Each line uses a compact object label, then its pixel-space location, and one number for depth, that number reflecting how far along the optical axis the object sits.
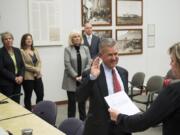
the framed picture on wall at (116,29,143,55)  7.38
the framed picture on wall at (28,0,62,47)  6.17
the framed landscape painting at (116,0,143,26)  7.27
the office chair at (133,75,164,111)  5.22
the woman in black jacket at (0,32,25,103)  5.02
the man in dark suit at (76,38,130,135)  2.38
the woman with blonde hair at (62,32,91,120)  5.00
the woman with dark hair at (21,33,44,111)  5.35
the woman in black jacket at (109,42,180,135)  1.56
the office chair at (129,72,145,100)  5.81
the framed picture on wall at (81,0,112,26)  6.75
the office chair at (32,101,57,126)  3.21
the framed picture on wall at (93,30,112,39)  6.98
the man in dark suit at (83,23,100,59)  5.85
